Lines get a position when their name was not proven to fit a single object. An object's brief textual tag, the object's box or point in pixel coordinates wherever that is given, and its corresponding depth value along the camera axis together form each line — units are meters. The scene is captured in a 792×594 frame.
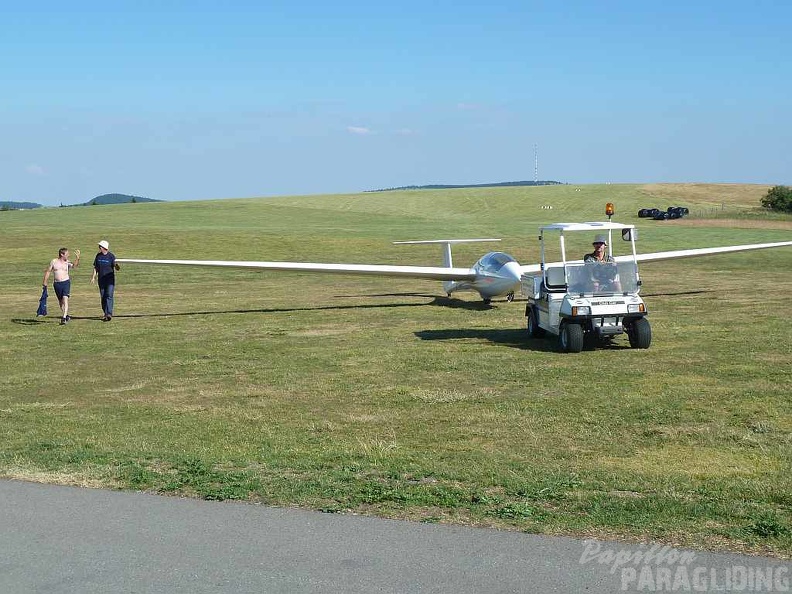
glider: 21.06
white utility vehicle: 14.39
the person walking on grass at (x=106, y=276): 20.73
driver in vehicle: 14.99
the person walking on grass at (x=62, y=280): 20.11
